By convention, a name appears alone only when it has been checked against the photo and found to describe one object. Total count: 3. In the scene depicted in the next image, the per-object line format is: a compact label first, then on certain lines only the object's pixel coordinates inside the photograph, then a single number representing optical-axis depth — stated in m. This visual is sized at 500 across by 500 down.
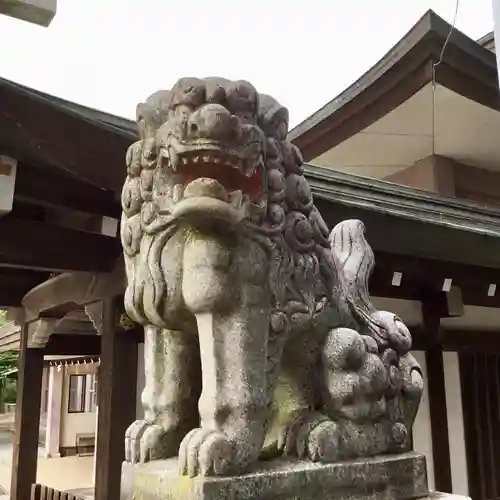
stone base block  1.38
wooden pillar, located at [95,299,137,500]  3.55
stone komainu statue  1.45
